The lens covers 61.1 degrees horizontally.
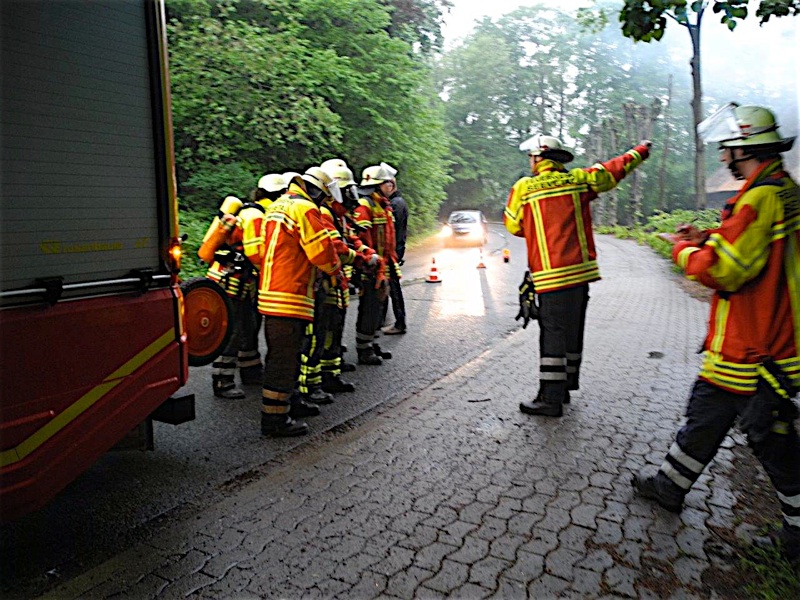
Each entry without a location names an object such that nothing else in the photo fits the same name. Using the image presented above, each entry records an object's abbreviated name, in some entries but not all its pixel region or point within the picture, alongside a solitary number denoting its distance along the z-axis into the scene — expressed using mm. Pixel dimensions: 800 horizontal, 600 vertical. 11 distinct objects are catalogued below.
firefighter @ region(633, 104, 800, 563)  3248
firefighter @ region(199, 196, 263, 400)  6195
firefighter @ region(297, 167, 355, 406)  5492
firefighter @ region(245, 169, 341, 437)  5035
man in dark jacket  9102
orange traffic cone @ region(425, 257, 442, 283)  14906
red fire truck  3076
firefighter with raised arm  5434
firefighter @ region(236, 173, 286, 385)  6000
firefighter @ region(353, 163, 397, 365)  7613
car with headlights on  28128
